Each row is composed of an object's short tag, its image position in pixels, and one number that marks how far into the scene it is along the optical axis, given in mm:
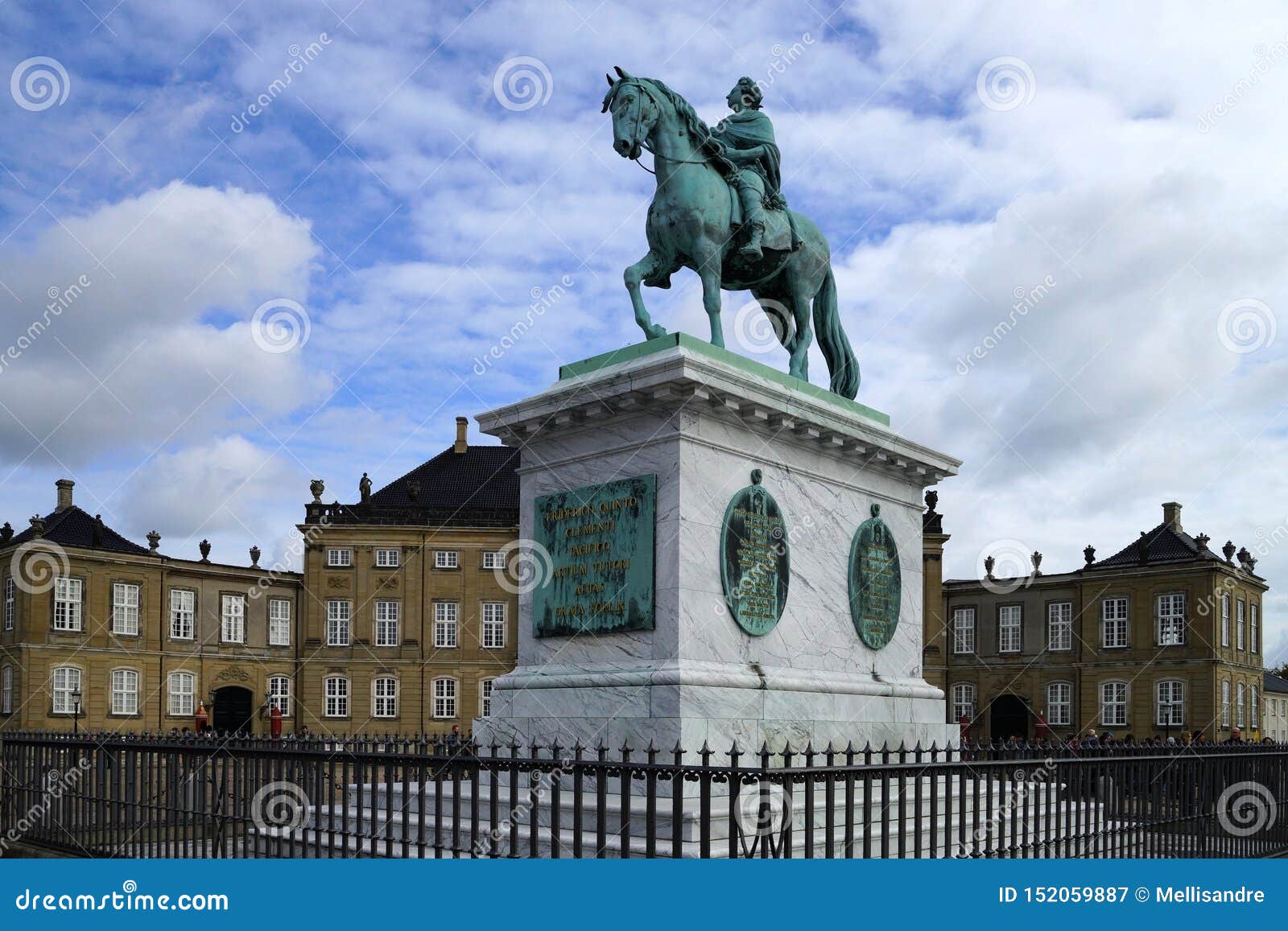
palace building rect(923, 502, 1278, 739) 58250
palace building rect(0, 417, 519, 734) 58719
